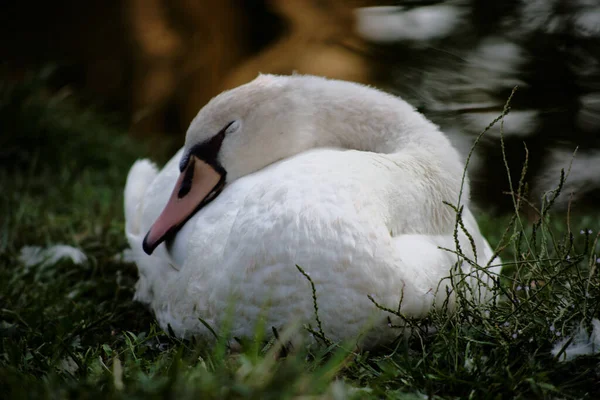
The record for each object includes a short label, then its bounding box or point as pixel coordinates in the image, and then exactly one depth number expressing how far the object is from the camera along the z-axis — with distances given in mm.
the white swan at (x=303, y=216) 5385
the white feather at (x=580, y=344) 5340
